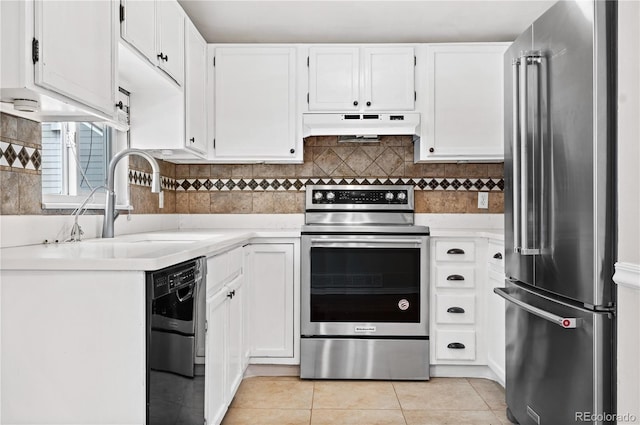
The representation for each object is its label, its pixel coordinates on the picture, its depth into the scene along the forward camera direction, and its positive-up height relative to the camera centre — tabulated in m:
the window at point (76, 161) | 2.19 +0.25
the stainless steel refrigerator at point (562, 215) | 1.61 -0.01
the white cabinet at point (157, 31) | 2.01 +0.83
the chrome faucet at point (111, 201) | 2.19 +0.05
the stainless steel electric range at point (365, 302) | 3.05 -0.56
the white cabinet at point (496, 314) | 2.78 -0.59
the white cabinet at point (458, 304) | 3.06 -0.57
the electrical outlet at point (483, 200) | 3.62 +0.09
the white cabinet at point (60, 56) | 1.36 +0.48
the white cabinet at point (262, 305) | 2.56 -0.56
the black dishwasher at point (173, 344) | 1.44 -0.42
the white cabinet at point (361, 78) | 3.31 +0.90
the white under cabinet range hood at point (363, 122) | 3.25 +0.59
